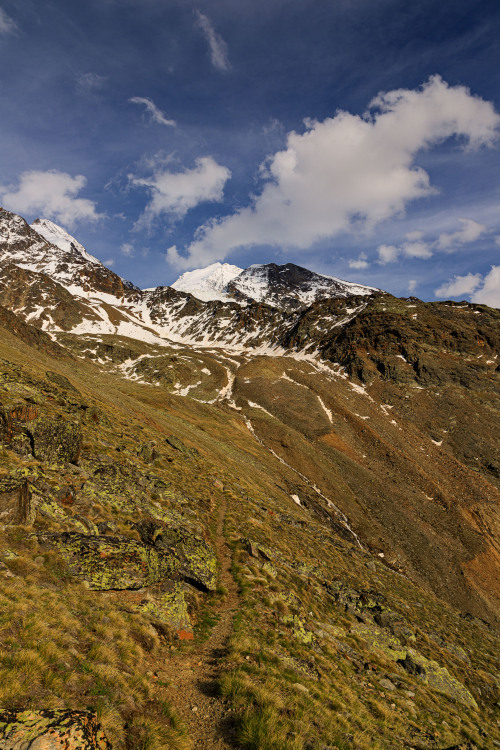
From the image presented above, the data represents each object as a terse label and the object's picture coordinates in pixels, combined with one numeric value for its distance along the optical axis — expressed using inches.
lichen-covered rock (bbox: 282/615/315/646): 539.5
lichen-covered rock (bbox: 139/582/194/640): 452.4
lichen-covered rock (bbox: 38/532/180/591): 456.8
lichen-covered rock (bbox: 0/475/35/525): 467.2
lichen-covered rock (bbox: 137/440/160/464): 1071.0
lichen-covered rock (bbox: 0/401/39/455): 665.6
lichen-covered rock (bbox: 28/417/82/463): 683.5
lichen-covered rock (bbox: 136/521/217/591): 587.8
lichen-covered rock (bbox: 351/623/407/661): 667.4
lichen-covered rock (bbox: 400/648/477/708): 631.2
